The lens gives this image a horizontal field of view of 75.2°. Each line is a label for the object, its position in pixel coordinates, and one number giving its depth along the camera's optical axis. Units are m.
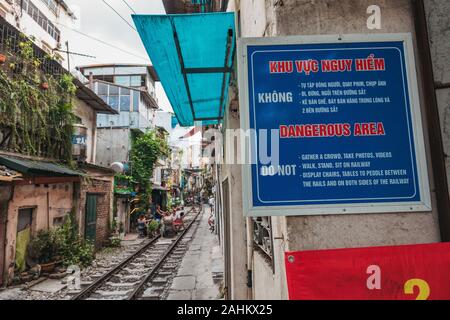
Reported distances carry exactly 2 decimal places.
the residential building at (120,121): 23.77
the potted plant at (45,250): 9.94
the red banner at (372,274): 1.76
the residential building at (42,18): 16.88
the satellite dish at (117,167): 19.48
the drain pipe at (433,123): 1.98
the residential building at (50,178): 8.77
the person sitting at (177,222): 20.37
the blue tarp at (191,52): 3.33
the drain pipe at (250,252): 4.06
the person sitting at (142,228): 19.56
